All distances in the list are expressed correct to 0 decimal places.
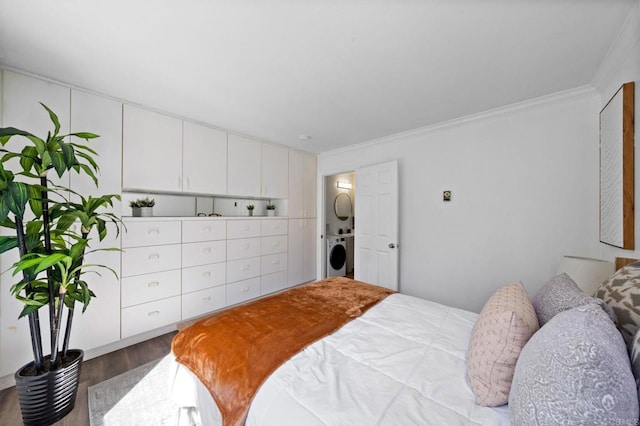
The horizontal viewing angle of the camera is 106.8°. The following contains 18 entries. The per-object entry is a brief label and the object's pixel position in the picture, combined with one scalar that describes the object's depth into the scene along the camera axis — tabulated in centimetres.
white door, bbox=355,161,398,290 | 315
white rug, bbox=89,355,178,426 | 154
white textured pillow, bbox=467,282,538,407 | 86
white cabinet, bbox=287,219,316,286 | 389
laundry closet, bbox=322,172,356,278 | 442
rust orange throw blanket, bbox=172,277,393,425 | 105
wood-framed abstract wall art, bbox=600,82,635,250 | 146
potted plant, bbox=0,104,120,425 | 131
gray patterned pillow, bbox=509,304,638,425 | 55
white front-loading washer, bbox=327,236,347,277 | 438
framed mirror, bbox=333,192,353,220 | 509
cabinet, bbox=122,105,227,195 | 241
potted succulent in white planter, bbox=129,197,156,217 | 255
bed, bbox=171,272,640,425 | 70
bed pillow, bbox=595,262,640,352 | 84
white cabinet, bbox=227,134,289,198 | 323
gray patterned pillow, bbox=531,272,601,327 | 101
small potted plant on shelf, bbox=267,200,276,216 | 375
